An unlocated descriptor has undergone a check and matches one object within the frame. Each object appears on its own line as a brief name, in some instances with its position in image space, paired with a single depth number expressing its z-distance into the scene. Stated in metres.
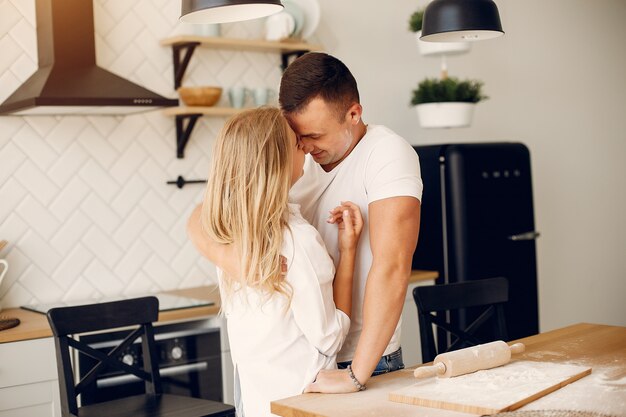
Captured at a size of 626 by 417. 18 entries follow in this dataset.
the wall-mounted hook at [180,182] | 3.77
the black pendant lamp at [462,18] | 2.47
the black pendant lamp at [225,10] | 1.84
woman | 1.88
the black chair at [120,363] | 2.57
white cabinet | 2.81
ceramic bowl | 3.62
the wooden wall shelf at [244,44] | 3.63
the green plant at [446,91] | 4.30
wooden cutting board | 1.68
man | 1.93
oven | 3.04
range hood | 3.10
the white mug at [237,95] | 3.79
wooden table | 1.70
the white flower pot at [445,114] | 4.28
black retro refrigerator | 4.09
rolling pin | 1.89
